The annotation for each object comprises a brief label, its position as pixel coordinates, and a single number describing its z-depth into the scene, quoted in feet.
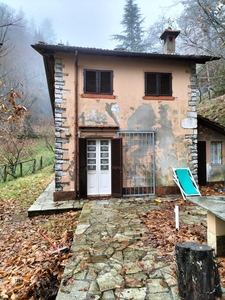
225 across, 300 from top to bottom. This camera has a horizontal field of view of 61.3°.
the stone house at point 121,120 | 22.04
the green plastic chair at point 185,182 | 21.96
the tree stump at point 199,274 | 6.42
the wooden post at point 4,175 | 38.29
